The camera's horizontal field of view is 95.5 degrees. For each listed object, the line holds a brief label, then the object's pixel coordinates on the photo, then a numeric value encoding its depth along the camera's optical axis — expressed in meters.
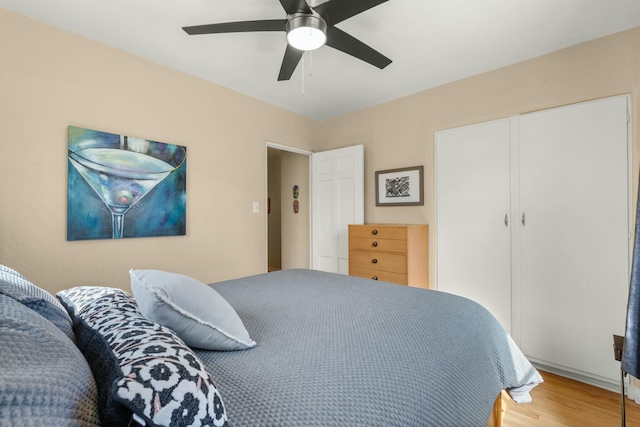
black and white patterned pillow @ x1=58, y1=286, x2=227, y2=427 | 0.50
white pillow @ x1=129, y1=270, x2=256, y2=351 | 0.83
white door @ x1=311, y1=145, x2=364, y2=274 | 3.39
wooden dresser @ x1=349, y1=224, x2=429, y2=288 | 2.67
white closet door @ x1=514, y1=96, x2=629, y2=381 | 2.01
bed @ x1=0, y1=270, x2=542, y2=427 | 0.59
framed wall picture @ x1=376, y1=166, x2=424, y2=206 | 3.01
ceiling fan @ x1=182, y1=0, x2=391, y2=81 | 1.42
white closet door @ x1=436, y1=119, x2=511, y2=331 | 2.47
